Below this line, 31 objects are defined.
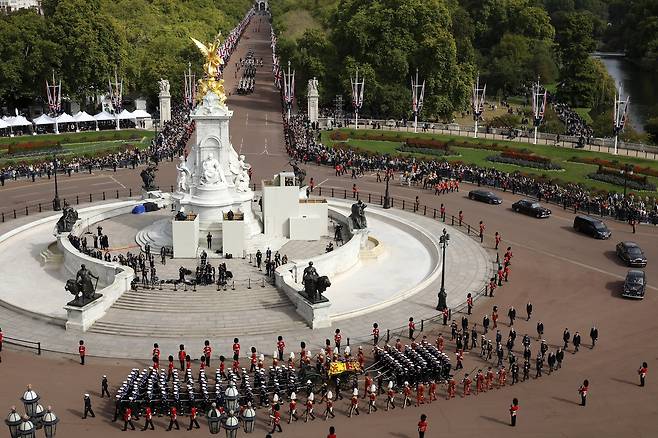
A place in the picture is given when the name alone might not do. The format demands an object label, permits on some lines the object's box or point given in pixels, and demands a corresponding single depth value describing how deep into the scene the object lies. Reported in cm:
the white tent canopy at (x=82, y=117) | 9156
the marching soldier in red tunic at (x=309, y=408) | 2881
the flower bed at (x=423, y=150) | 8250
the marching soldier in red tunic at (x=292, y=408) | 2892
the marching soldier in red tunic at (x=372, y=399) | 2931
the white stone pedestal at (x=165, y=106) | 9525
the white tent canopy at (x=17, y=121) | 8656
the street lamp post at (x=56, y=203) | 5844
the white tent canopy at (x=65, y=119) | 9006
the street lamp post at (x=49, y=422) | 2456
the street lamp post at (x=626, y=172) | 6253
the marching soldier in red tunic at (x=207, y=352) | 3334
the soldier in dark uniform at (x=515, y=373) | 3223
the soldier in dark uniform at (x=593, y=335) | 3563
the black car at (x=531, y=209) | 5959
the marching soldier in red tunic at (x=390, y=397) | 2997
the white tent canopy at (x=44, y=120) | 8884
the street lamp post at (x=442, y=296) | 3972
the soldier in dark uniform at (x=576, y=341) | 3506
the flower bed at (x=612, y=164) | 6925
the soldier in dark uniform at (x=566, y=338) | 3531
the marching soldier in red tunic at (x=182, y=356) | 3278
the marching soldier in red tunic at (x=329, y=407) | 2919
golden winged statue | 4775
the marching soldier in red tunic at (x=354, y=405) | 2928
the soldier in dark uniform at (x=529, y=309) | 3919
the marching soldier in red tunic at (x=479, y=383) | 3134
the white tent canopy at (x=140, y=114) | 9448
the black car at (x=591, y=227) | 5381
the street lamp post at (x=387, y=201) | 6058
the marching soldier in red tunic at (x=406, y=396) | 2986
